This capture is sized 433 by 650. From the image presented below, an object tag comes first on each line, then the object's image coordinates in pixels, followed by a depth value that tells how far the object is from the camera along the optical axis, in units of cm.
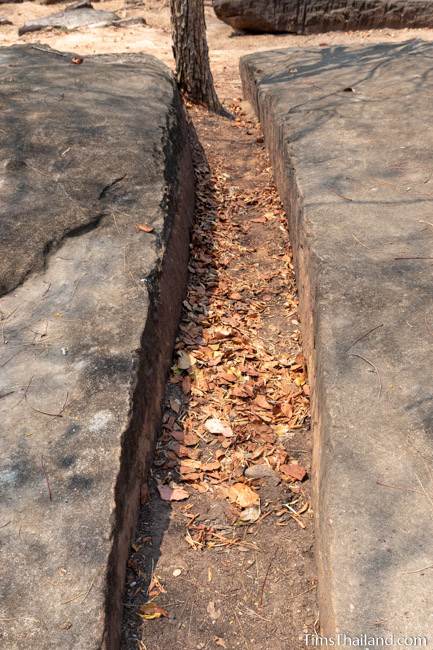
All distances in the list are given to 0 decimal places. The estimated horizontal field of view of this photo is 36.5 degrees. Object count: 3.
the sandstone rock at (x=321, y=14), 1041
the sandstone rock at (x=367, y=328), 211
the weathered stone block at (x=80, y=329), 217
